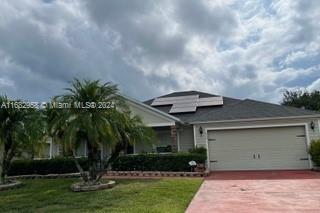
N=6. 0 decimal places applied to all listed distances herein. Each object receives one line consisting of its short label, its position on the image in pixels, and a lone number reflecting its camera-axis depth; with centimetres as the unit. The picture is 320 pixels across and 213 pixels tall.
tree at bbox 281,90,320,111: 4078
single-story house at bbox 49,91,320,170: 1783
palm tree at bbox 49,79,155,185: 1188
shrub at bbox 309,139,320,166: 1644
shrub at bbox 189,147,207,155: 1785
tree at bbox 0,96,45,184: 1395
